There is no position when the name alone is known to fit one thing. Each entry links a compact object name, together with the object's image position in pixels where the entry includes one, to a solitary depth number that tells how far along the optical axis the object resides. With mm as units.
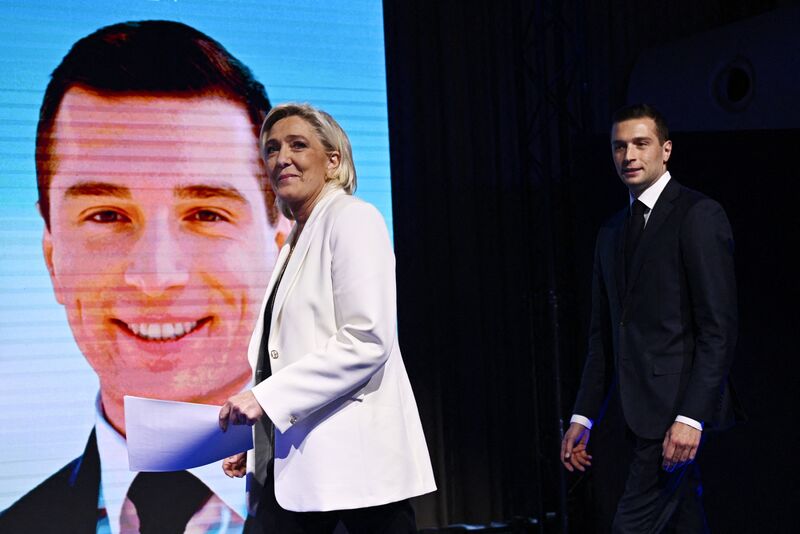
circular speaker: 4812
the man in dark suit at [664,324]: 2396
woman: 1915
